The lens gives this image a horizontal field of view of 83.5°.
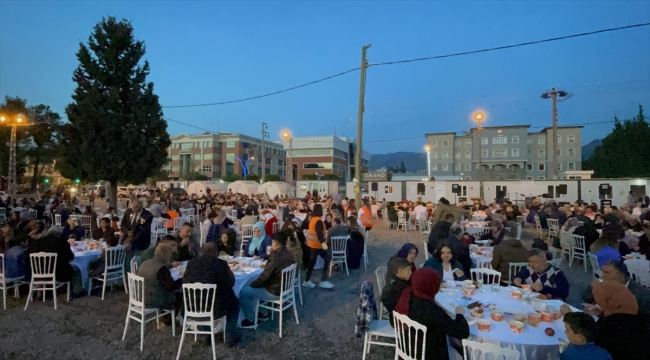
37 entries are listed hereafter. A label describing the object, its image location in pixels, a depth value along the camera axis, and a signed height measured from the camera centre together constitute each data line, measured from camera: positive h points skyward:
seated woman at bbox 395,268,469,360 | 2.99 -1.08
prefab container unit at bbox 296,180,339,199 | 34.91 -0.01
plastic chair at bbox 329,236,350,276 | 8.39 -1.45
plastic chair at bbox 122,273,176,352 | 4.57 -1.45
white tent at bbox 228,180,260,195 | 33.55 -0.04
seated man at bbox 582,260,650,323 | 3.77 -1.01
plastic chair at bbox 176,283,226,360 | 4.23 -1.42
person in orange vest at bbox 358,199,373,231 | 11.51 -0.98
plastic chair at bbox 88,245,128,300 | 6.38 -1.44
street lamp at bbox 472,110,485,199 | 19.39 +3.81
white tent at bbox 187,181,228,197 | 35.06 -0.07
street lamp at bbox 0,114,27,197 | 20.13 +1.01
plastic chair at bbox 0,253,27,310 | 5.91 -1.56
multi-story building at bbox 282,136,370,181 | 70.56 +6.25
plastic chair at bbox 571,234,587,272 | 8.70 -1.43
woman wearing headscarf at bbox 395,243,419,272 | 5.19 -0.93
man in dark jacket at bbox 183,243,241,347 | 4.36 -1.10
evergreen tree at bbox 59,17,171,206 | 16.23 +3.20
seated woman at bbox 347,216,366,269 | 8.66 -1.39
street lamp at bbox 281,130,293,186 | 24.59 +3.58
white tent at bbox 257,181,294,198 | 30.27 -0.19
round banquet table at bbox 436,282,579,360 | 3.07 -1.29
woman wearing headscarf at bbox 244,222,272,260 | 7.16 -1.14
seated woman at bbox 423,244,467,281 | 5.19 -1.12
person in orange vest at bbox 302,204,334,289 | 7.64 -1.18
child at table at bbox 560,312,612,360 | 2.50 -1.08
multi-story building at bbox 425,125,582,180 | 53.03 +5.37
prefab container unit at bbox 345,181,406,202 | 28.17 -0.22
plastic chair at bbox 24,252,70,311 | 5.84 -1.36
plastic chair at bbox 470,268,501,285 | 5.31 -1.33
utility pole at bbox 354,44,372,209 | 15.14 +2.78
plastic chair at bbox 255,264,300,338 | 5.10 -1.46
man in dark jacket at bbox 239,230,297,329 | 5.19 -1.41
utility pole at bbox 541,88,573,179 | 30.85 +8.06
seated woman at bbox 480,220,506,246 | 8.14 -1.02
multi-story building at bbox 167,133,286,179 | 69.38 +6.37
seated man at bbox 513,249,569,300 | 4.48 -1.15
